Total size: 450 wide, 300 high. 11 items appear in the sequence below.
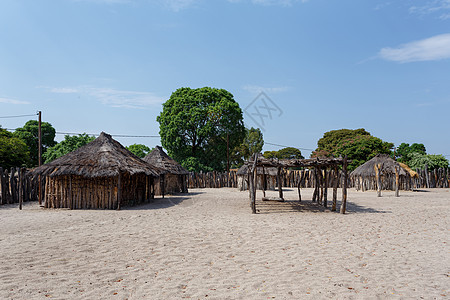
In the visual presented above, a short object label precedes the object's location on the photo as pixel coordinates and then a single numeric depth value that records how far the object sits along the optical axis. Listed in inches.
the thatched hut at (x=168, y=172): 890.1
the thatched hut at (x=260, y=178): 995.9
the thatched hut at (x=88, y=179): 556.1
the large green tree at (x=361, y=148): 1435.8
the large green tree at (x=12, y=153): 1048.2
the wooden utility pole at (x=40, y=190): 609.8
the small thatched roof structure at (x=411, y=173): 1012.8
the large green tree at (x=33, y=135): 1658.5
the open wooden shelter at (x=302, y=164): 495.5
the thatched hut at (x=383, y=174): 967.0
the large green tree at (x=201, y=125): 1341.0
